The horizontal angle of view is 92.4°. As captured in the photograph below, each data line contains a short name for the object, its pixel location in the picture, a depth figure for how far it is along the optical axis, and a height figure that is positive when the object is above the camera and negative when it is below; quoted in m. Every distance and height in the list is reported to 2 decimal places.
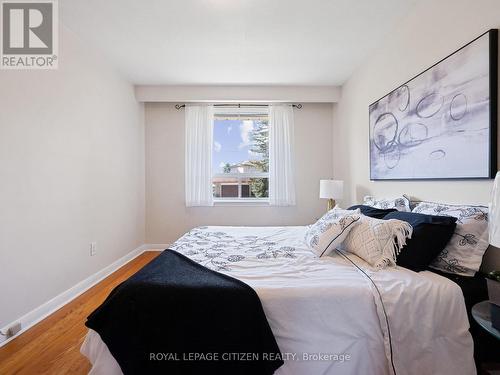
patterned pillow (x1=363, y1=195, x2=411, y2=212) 1.96 -0.16
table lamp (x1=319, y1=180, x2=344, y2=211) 3.21 -0.05
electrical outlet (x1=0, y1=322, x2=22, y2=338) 1.73 -1.05
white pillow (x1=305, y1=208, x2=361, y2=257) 1.67 -0.34
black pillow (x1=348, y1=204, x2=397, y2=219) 1.95 -0.22
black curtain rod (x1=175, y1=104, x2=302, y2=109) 3.90 +1.33
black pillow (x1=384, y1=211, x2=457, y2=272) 1.39 -0.33
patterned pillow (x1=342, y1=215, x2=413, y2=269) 1.45 -0.35
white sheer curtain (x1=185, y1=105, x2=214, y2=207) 3.84 +0.55
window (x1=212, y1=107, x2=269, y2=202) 4.08 +0.50
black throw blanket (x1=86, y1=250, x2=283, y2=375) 1.12 -0.69
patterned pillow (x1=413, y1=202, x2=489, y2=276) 1.33 -0.34
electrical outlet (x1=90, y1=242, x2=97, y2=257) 2.68 -0.70
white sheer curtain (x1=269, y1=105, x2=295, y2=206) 3.86 +0.56
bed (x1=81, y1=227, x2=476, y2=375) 1.15 -0.70
